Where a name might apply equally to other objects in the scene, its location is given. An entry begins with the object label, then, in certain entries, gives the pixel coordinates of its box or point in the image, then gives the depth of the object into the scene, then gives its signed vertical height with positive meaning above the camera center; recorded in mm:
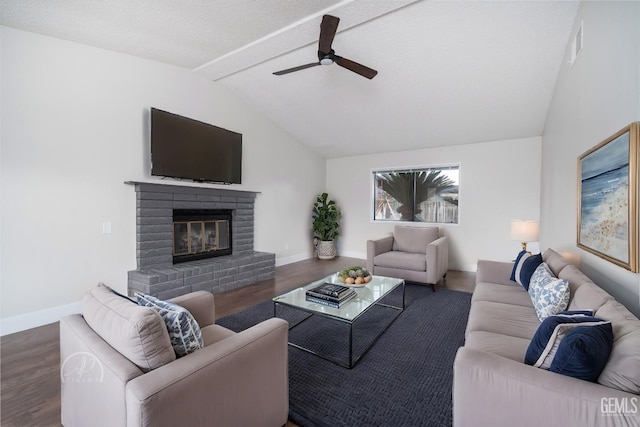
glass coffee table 2266 -1105
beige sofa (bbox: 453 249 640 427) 987 -661
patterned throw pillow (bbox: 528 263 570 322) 1765 -530
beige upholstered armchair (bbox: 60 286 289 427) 998 -640
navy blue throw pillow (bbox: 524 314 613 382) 1060 -519
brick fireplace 3416 -607
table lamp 3479 -233
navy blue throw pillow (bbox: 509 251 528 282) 2779 -526
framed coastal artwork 1523 +90
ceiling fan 2293 +1406
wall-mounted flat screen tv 3572 +799
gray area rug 1633 -1131
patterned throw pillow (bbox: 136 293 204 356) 1225 -524
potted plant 6137 -367
